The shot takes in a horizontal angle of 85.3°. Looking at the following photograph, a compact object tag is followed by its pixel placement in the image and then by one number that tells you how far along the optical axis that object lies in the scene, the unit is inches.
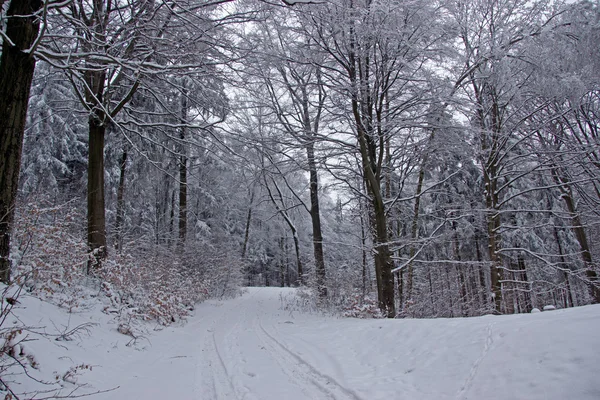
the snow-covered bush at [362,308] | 307.4
